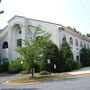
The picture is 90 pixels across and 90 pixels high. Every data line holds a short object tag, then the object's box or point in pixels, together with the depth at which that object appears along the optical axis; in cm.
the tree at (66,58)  1440
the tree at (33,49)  1139
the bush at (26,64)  1167
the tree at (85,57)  1811
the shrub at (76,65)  1548
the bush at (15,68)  1547
